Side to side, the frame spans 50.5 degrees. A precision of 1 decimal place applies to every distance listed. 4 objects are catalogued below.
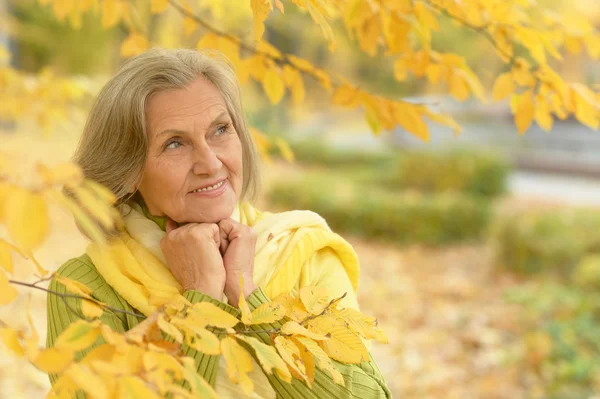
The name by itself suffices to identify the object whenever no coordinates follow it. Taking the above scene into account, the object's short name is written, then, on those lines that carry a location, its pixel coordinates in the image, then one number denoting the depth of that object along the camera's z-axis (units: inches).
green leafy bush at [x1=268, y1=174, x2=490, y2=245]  310.7
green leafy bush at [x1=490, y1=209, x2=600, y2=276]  243.4
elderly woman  57.5
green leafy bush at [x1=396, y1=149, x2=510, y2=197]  350.6
